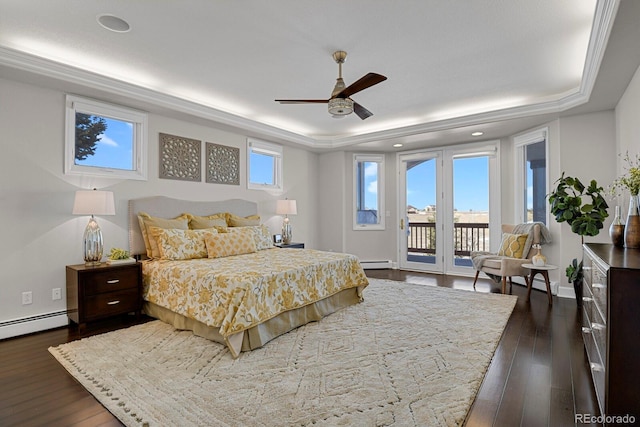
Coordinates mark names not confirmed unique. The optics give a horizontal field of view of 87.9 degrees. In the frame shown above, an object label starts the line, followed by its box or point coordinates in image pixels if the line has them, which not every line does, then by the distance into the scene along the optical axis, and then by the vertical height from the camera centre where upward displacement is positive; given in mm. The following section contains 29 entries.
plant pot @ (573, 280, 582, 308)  3900 -880
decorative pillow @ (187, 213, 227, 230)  4556 -73
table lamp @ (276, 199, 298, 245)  5920 +103
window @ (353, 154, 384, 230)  7070 +510
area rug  1933 -1140
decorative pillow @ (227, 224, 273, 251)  4688 -259
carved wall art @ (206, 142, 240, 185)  5086 +831
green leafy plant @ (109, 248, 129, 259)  3652 -414
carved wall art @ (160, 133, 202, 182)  4520 +832
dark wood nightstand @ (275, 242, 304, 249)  5707 -498
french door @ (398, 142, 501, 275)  6039 +207
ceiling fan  3018 +1173
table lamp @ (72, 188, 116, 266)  3393 +57
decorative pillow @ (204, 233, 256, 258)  4121 -352
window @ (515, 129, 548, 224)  5066 +647
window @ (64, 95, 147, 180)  3676 +917
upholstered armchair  4586 -584
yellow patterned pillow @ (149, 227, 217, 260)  3852 -313
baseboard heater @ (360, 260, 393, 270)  6988 -1015
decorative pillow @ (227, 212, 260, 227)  5133 -67
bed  2854 -602
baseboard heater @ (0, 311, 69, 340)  3188 -1082
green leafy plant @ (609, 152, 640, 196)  2387 +259
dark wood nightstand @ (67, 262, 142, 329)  3258 -767
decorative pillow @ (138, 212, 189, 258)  3992 -107
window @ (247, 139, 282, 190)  5742 +941
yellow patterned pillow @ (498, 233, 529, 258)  4832 -424
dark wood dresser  1621 -615
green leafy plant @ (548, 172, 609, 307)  3840 +48
